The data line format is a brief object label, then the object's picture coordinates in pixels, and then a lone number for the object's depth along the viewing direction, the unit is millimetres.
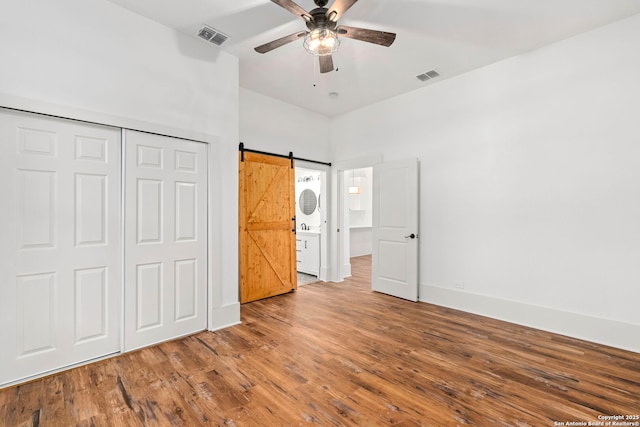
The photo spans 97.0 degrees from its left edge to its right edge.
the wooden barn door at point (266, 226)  4371
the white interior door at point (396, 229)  4449
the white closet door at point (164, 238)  2812
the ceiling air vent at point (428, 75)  3967
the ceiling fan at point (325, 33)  2160
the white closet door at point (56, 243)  2238
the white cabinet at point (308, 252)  5852
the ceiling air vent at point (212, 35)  3027
